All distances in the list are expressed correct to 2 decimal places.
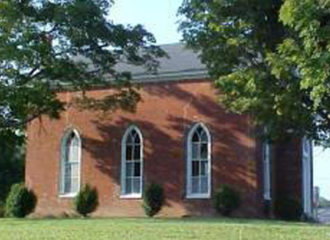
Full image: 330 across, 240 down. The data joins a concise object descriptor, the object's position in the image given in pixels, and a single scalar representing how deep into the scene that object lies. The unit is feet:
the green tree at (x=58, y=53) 107.55
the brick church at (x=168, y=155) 115.55
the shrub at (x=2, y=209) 123.63
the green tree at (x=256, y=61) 78.79
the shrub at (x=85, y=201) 121.19
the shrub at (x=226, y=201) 110.73
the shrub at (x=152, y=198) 117.70
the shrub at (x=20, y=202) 119.34
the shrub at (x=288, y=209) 116.26
